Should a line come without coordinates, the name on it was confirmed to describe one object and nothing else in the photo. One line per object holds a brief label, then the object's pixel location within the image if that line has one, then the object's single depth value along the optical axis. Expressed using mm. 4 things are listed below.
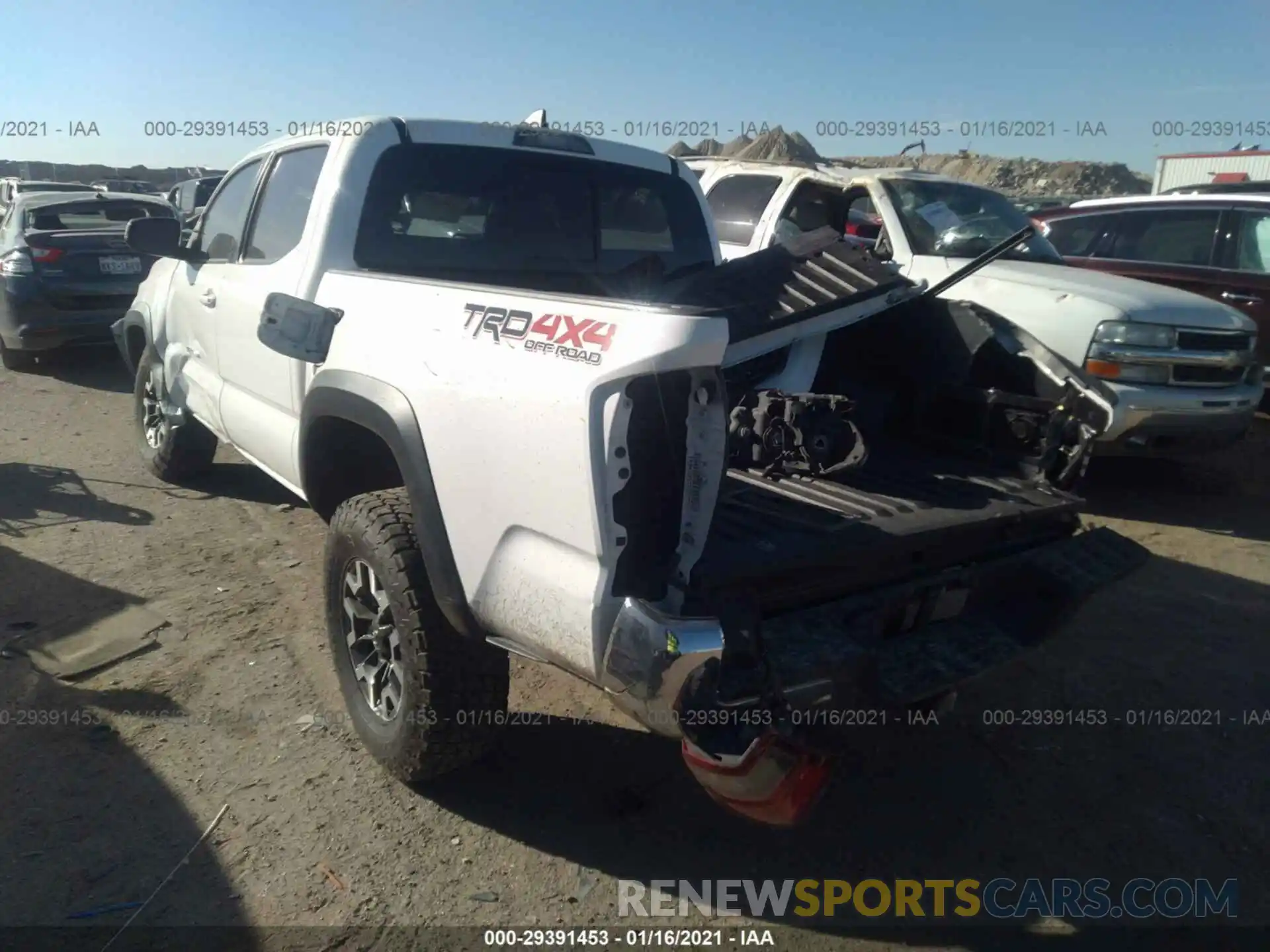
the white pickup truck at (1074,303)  6059
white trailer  20719
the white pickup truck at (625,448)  2254
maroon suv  7914
